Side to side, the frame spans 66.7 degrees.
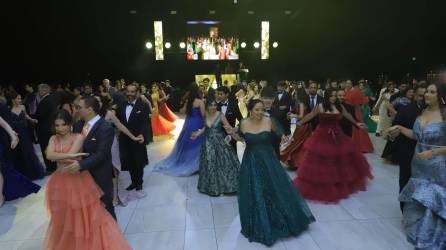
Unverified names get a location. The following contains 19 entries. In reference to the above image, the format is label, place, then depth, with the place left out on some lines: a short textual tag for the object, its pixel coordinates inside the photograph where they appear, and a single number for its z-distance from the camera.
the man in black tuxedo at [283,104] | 5.99
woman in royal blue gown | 6.15
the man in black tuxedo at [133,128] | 4.93
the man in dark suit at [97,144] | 2.97
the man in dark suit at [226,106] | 5.72
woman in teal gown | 3.55
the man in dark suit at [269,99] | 5.00
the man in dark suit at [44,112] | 5.88
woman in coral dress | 2.89
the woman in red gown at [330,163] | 4.63
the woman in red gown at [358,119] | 7.35
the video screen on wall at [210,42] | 16.42
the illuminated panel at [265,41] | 16.80
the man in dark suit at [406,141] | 3.81
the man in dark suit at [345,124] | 6.12
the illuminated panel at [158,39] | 16.22
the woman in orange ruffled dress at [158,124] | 9.97
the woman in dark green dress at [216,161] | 5.02
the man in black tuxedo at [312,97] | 5.98
